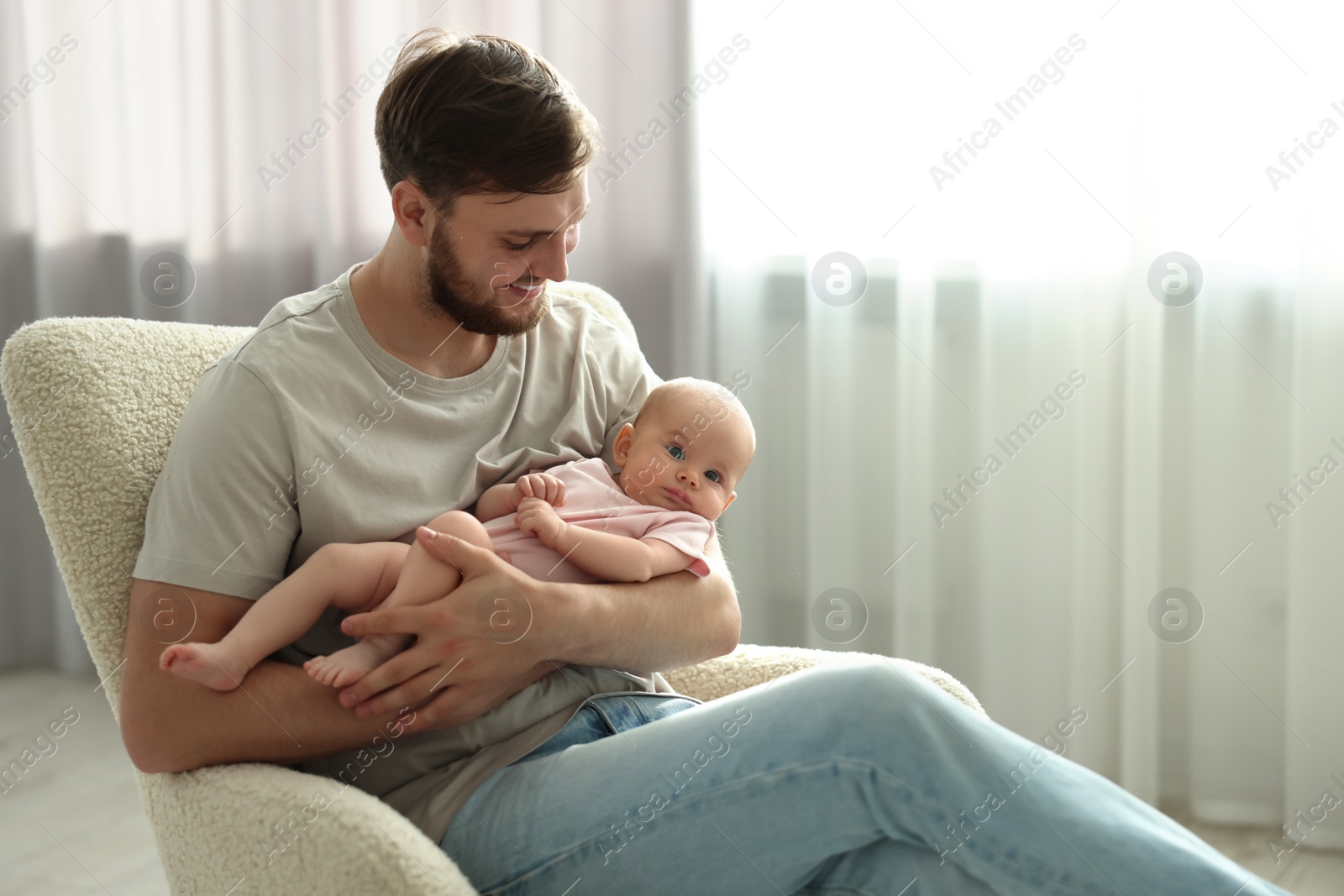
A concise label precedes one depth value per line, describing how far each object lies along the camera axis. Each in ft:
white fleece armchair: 2.83
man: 3.12
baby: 3.37
